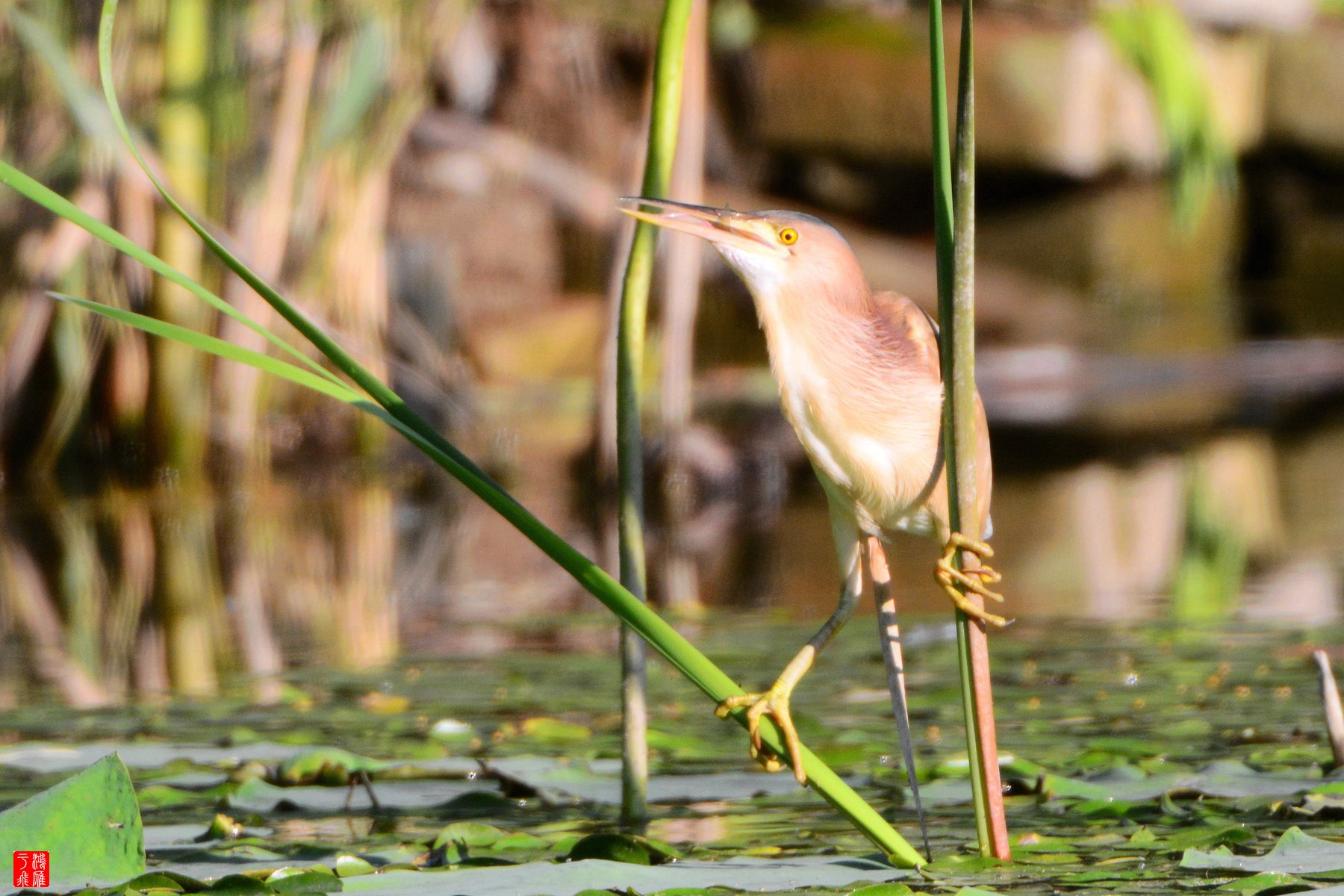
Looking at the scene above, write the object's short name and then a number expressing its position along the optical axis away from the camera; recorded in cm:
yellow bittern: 1075
